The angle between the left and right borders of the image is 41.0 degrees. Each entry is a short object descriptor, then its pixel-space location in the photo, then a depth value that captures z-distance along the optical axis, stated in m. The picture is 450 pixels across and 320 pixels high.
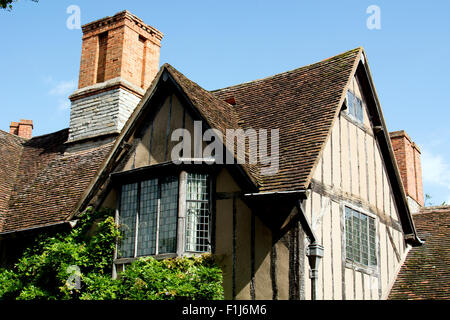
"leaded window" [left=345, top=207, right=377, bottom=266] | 13.24
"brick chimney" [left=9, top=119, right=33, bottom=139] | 23.23
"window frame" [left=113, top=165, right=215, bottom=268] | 12.16
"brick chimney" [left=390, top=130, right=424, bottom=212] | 20.50
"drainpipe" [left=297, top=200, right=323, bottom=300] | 11.30
